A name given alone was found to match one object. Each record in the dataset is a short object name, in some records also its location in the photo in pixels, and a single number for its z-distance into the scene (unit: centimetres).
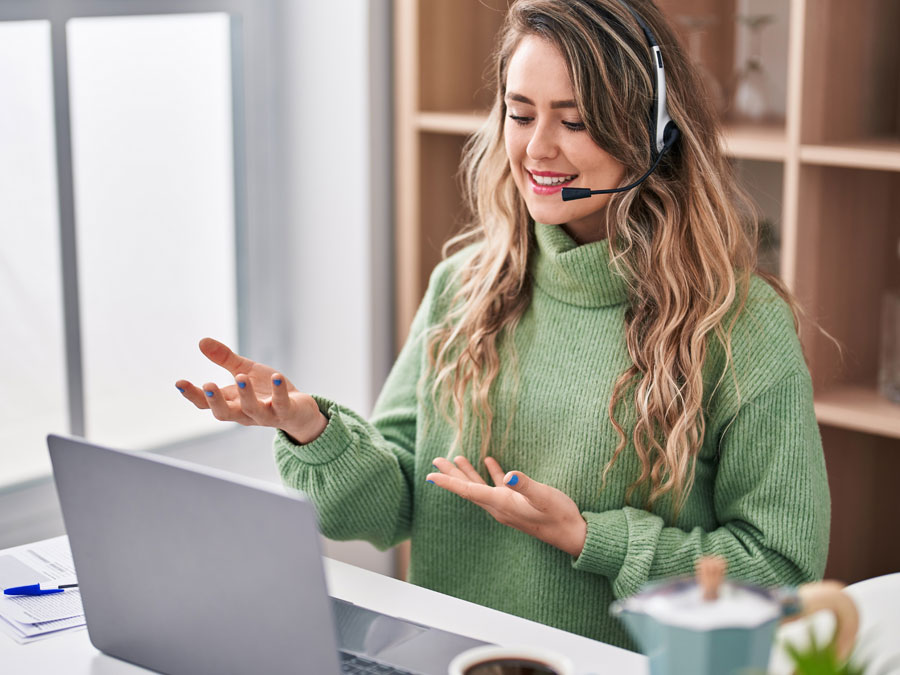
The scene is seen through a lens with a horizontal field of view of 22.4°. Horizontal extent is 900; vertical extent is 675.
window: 331
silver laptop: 226
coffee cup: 225
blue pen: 263
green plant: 208
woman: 275
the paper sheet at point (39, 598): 255
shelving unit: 325
